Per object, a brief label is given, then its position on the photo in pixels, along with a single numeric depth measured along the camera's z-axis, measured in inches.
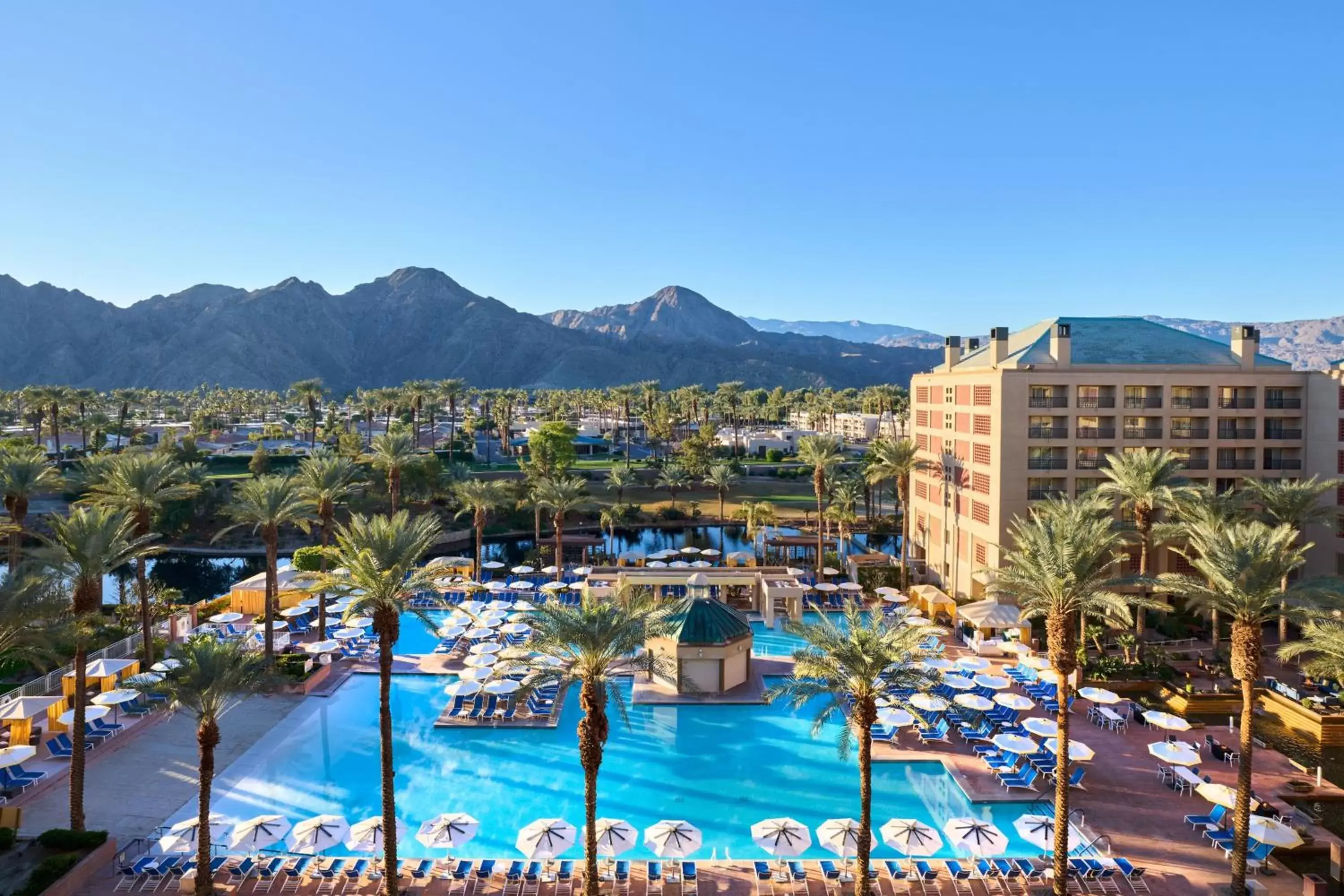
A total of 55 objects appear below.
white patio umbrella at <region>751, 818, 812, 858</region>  729.0
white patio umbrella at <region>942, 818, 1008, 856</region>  737.6
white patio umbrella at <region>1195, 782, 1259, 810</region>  799.1
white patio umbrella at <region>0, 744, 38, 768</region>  856.3
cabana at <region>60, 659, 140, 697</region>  1122.0
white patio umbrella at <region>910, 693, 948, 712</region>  1027.3
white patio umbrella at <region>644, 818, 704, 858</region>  721.0
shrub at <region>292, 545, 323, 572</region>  1897.1
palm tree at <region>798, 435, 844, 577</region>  1973.4
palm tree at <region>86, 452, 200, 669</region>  1202.0
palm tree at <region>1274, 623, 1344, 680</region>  930.1
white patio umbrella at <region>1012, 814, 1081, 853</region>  757.9
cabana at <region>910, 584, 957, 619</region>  1637.6
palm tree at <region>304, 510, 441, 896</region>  711.1
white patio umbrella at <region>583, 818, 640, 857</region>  747.4
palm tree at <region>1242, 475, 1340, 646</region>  1393.9
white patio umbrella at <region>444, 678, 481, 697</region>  1157.1
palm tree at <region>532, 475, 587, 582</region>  1918.1
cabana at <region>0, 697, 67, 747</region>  970.1
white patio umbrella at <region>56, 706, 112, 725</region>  1034.4
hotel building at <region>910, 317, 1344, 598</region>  1617.9
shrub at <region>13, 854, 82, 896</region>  666.2
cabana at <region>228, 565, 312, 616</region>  1610.5
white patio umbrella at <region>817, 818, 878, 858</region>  743.7
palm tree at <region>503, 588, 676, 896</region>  685.3
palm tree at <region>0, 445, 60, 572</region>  1341.0
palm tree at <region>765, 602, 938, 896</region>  687.7
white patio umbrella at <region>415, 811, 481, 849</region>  751.7
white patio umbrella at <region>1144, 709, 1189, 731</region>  974.4
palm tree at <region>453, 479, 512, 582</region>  1946.4
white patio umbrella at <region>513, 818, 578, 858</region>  724.7
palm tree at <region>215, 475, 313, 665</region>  1258.0
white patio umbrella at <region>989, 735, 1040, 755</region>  931.3
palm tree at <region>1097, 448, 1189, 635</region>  1378.0
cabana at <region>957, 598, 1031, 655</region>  1423.5
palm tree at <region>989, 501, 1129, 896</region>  704.4
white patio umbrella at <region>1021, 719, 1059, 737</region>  978.7
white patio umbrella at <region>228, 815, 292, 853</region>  743.7
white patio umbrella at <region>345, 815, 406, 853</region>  751.7
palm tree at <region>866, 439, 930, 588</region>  1905.8
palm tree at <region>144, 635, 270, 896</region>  706.2
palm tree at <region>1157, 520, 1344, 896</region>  713.6
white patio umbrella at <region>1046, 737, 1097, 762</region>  892.6
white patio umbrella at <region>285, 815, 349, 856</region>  736.3
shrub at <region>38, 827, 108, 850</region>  737.6
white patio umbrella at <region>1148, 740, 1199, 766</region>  892.6
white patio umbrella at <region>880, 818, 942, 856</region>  731.4
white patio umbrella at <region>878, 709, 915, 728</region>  1002.1
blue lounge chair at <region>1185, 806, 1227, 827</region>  821.2
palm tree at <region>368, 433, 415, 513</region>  1913.1
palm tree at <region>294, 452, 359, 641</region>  1408.7
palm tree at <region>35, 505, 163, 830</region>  792.9
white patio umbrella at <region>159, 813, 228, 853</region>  746.8
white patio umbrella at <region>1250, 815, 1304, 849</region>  734.5
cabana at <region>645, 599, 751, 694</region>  1232.2
